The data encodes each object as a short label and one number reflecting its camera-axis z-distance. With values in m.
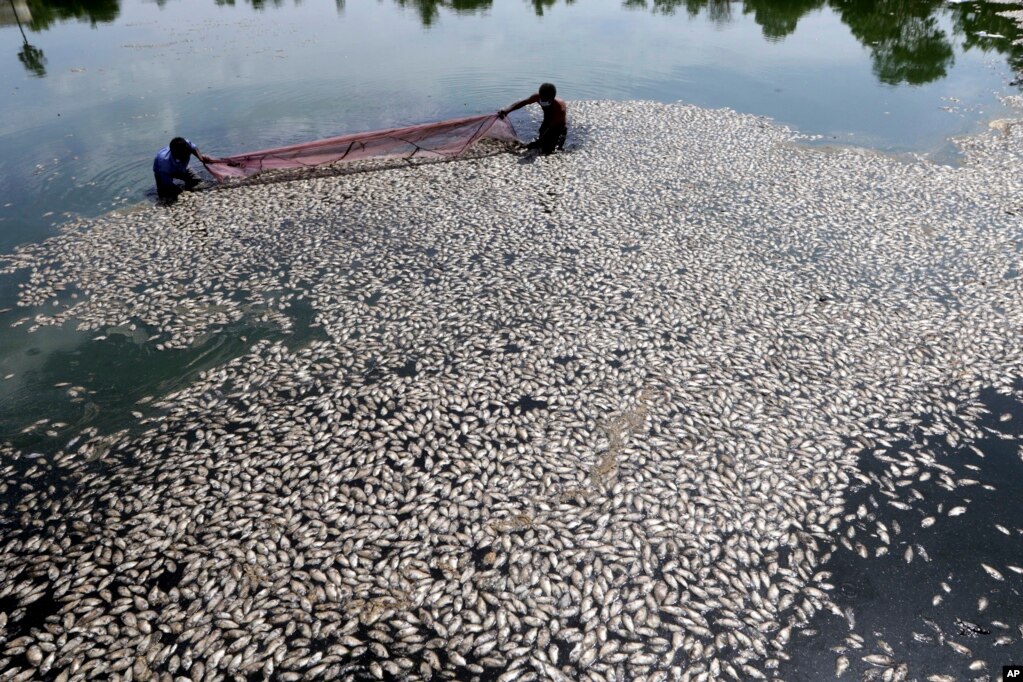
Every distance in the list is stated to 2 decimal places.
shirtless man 13.56
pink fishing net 12.62
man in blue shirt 11.66
